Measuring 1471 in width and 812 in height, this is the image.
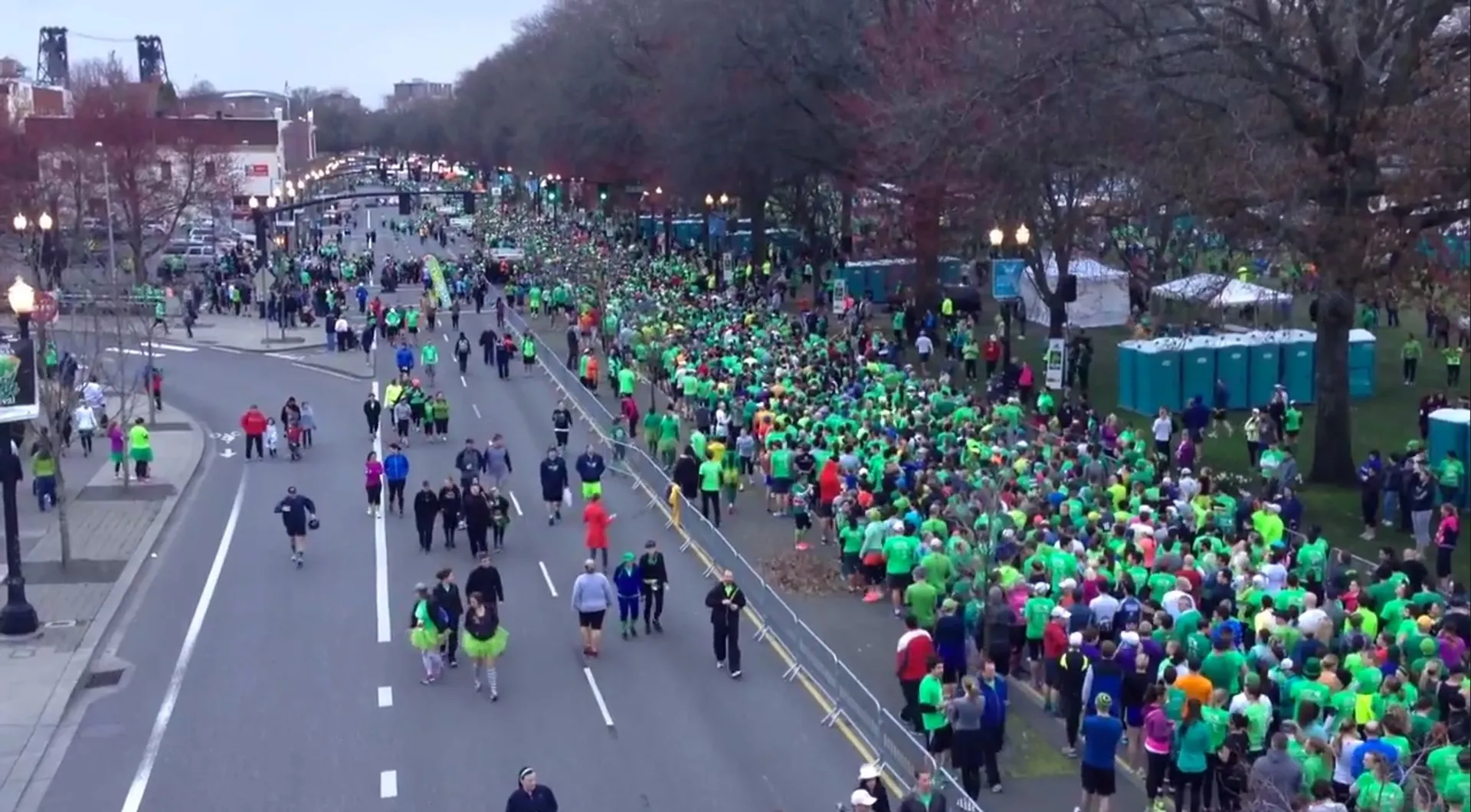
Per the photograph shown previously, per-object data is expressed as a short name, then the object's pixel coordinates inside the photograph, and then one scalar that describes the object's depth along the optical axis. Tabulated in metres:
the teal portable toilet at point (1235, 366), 32.59
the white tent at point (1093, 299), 45.50
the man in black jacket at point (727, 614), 17.58
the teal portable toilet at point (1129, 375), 32.84
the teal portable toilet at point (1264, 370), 32.97
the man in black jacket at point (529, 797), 12.04
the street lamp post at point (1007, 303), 33.19
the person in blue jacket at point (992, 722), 13.95
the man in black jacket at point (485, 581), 18.19
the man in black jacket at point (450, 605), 17.86
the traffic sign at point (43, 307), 23.76
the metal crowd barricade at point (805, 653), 14.46
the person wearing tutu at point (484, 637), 17.20
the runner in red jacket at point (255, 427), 31.83
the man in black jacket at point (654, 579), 19.31
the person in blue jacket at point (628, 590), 19.20
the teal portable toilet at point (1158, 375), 32.19
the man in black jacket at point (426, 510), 23.44
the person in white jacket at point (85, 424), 32.38
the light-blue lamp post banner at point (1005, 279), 39.94
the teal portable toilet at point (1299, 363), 33.09
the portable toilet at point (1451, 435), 24.14
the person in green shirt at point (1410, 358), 34.41
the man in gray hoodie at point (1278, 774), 11.80
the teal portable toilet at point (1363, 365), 33.69
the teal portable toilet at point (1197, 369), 32.19
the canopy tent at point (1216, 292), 28.55
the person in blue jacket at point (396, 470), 25.95
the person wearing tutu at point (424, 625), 17.42
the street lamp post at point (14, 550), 19.55
